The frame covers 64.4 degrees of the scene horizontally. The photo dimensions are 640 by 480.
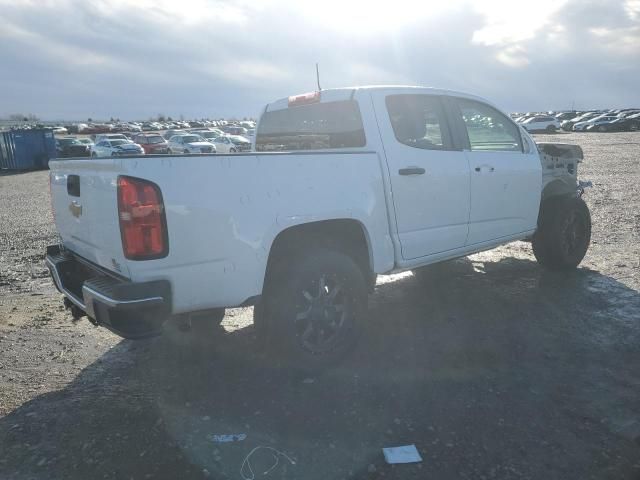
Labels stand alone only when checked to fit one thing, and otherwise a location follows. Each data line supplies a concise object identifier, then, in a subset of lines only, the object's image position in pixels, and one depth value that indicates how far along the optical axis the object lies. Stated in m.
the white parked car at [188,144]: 29.94
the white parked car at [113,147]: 27.93
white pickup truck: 2.87
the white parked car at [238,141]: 35.12
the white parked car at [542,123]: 46.22
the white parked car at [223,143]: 33.44
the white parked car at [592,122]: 47.62
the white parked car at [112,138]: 31.63
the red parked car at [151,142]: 32.91
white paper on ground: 2.76
